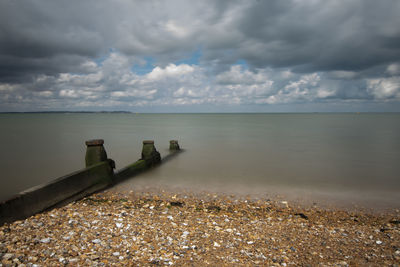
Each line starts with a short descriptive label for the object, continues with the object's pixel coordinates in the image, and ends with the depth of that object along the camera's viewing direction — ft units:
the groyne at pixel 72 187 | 16.69
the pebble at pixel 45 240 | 14.33
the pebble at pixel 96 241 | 14.61
